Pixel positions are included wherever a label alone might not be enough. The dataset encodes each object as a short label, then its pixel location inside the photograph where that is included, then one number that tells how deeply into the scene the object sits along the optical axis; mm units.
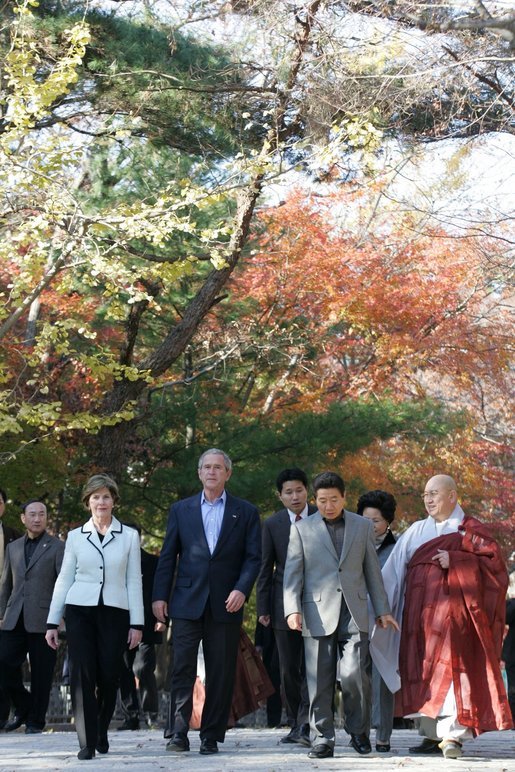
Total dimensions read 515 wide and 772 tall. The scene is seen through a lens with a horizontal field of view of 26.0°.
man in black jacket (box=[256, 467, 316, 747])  7785
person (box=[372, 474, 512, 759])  6820
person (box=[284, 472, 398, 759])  6719
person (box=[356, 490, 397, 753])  8188
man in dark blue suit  6754
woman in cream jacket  6406
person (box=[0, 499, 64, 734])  8602
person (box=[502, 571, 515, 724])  9805
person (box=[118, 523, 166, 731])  9227
